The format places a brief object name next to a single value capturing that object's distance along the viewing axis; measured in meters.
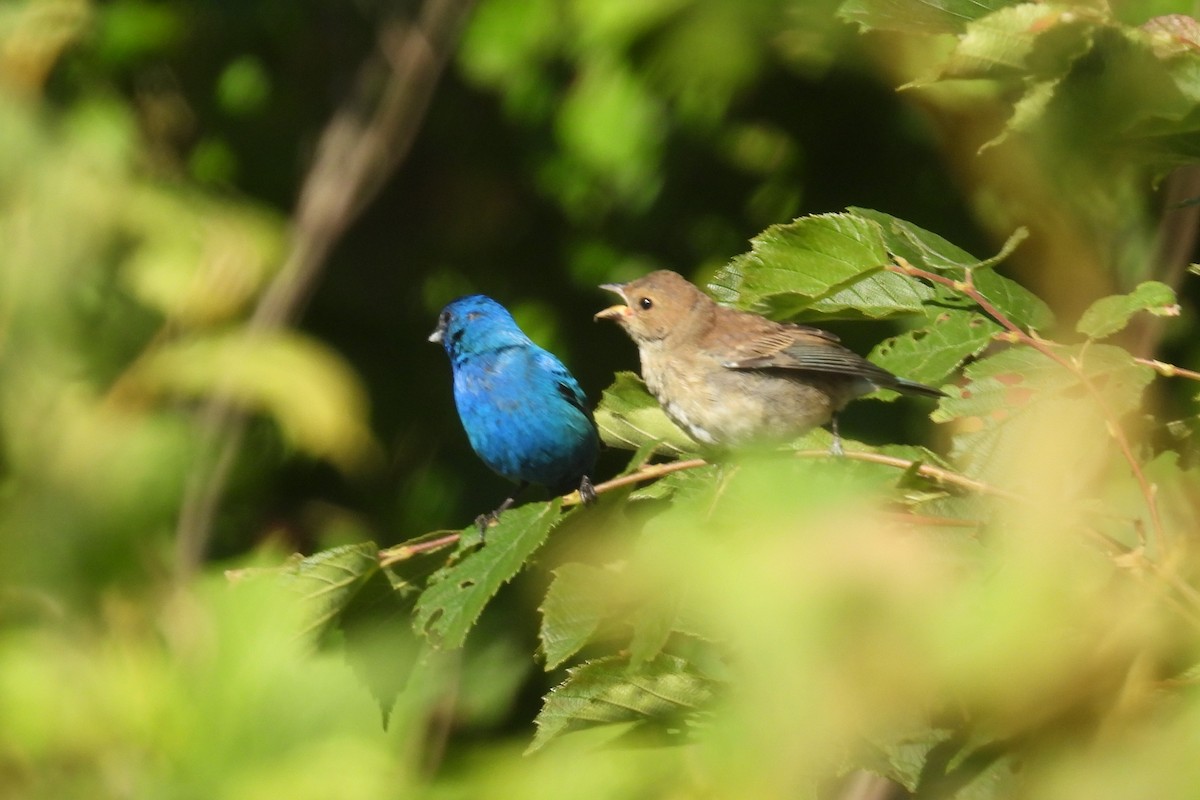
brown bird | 6.37
